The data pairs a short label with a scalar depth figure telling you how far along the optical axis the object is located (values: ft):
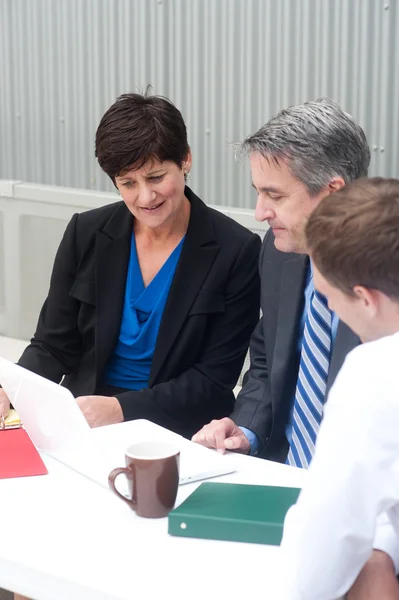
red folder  7.68
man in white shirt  6.28
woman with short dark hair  9.43
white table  6.60
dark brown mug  7.07
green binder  6.91
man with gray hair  8.43
